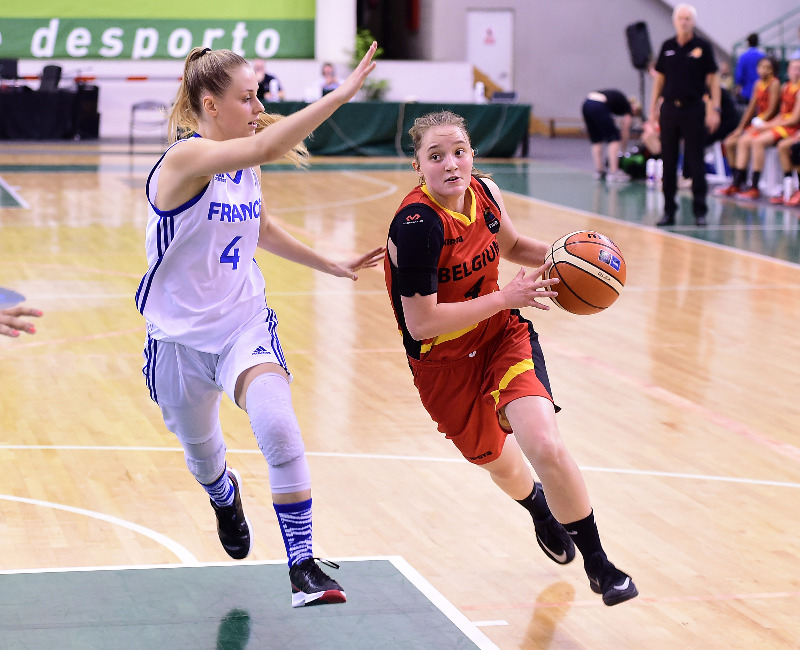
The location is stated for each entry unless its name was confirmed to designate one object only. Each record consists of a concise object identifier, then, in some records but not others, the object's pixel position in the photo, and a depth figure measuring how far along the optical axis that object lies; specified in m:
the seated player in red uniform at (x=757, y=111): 14.65
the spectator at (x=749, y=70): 17.58
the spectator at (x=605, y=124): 17.36
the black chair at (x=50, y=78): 22.03
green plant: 23.62
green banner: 23.03
